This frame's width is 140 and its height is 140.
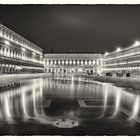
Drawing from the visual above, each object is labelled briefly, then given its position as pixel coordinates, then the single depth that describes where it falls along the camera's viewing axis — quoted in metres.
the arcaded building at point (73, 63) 101.41
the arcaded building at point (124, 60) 56.21
